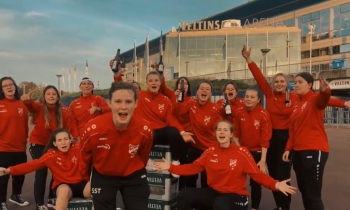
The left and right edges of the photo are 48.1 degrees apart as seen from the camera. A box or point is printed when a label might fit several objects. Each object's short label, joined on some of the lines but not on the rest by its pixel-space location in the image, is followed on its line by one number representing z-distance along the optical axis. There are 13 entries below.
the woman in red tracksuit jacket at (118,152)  3.62
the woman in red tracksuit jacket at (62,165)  5.21
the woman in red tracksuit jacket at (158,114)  5.64
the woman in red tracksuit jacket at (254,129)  5.91
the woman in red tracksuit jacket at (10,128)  6.20
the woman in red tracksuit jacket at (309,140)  4.97
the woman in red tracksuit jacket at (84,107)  6.65
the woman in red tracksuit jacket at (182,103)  6.21
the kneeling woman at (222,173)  4.80
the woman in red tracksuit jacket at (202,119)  6.12
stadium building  53.50
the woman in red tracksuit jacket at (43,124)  6.29
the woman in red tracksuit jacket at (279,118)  6.00
